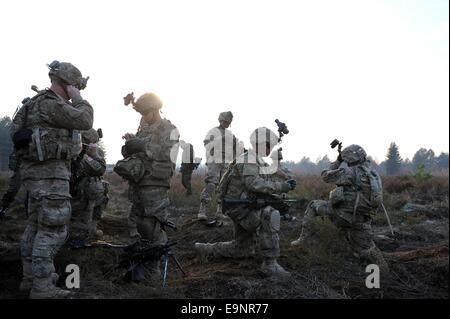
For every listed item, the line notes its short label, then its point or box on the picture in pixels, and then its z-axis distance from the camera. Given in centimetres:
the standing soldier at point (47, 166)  442
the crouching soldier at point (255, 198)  579
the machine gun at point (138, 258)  511
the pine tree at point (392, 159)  6862
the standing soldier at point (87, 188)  707
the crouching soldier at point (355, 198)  685
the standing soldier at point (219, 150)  1024
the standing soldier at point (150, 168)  573
